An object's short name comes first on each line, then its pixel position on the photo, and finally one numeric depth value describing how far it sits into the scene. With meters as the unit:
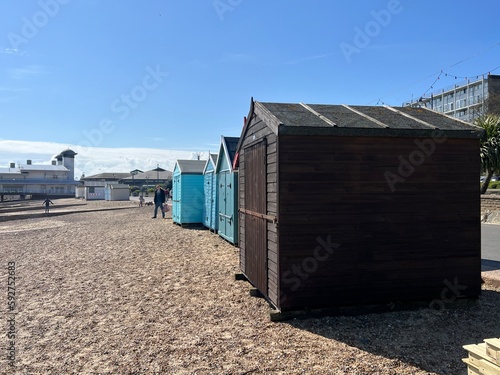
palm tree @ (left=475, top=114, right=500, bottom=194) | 20.19
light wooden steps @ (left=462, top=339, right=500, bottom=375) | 2.96
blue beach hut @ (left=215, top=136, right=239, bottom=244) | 11.45
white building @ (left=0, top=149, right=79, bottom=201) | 79.88
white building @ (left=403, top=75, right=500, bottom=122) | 63.94
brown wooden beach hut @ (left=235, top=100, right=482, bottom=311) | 5.21
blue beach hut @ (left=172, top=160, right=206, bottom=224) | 16.80
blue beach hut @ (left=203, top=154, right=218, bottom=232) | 14.23
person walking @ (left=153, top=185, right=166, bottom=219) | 21.53
